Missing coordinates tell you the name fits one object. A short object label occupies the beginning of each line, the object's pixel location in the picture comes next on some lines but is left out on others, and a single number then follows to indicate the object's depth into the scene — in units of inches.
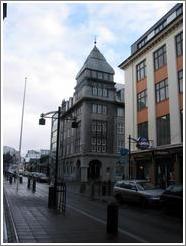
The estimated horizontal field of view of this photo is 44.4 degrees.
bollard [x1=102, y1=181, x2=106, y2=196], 732.0
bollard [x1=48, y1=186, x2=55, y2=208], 454.7
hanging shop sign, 790.4
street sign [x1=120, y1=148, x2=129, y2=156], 771.8
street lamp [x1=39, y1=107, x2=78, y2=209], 450.3
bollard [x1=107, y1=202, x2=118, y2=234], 284.7
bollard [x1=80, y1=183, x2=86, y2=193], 836.0
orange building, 753.1
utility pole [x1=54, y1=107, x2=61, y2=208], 449.6
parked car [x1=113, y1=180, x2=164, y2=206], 519.5
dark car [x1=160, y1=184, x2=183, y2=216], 442.6
